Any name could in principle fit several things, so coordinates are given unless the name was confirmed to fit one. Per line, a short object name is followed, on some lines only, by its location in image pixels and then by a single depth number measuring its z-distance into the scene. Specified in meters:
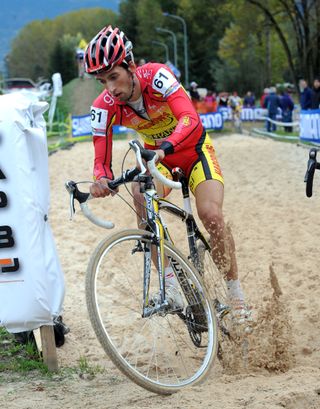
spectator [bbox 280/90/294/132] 28.39
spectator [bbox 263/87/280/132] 28.48
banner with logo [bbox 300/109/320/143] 18.19
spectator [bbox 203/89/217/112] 34.25
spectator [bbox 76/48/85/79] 48.79
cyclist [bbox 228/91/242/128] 30.80
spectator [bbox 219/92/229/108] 38.34
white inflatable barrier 4.61
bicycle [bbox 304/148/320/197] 4.49
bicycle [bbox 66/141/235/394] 3.93
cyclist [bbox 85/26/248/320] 4.57
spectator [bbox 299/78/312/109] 22.88
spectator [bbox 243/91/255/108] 44.16
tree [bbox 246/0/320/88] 38.22
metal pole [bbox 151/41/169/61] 93.28
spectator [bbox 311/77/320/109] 20.86
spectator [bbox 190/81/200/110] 31.16
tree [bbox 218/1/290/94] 72.83
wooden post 4.73
